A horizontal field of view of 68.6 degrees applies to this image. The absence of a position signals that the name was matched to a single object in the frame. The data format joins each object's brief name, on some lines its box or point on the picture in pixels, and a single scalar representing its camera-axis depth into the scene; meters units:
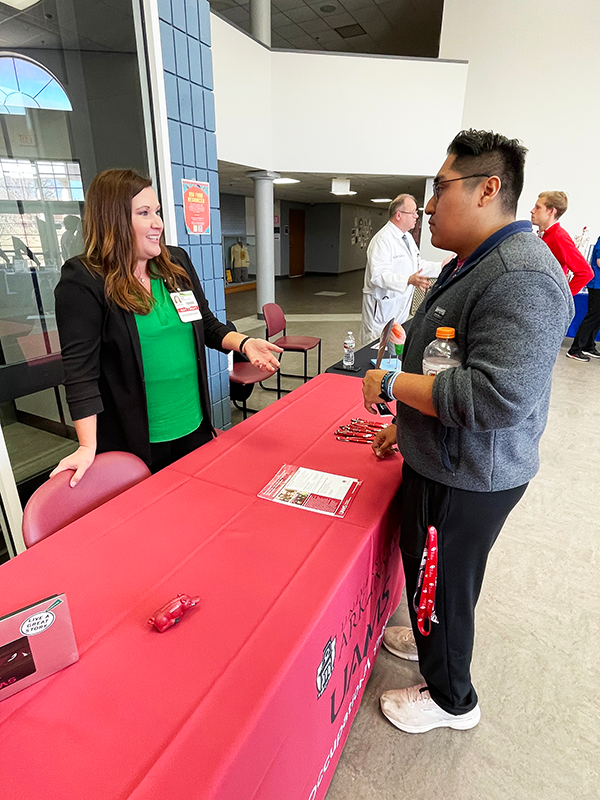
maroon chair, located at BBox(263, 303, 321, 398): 3.93
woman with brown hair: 1.31
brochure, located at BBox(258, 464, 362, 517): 1.19
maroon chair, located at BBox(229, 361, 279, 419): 3.28
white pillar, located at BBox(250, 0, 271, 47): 6.03
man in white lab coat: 3.22
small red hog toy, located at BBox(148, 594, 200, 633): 0.80
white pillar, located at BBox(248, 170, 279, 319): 7.02
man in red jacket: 3.81
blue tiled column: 2.29
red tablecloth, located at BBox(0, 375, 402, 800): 0.61
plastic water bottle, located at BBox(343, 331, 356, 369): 2.53
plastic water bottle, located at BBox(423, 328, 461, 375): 0.93
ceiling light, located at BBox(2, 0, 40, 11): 2.20
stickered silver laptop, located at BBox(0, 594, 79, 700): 0.64
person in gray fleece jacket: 0.79
